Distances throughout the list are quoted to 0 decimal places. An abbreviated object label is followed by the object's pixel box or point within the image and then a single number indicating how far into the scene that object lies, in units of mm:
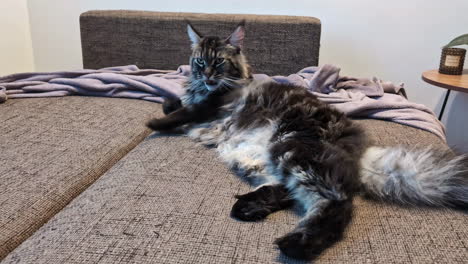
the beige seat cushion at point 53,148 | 1022
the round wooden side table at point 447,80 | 1889
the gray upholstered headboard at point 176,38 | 2273
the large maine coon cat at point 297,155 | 940
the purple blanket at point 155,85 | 1880
